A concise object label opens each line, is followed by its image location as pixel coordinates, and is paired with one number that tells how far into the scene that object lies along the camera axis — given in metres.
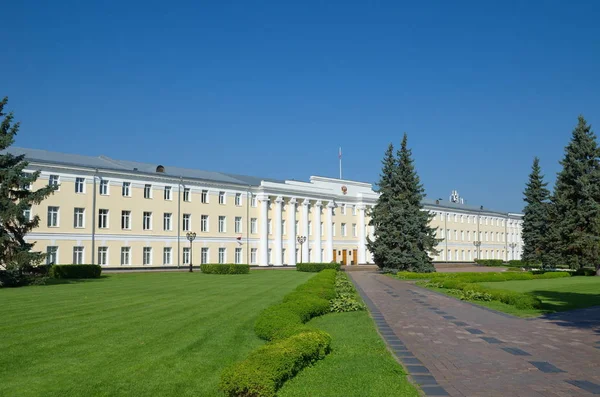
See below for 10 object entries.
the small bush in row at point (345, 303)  17.14
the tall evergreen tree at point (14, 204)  28.11
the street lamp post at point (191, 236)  50.44
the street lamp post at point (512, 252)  102.69
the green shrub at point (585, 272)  46.33
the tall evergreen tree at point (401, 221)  47.62
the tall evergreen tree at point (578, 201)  46.28
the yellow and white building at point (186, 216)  46.62
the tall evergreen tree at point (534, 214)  59.08
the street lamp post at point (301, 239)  59.91
